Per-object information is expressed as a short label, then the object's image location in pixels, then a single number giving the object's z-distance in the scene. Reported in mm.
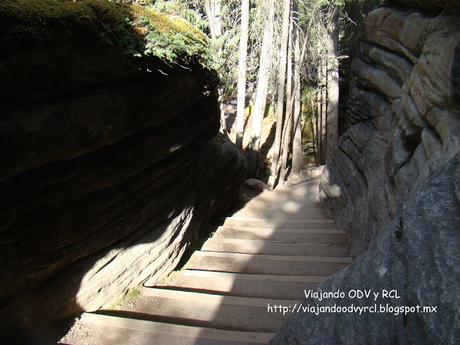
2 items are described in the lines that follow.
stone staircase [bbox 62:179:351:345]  4438
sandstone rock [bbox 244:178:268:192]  12117
